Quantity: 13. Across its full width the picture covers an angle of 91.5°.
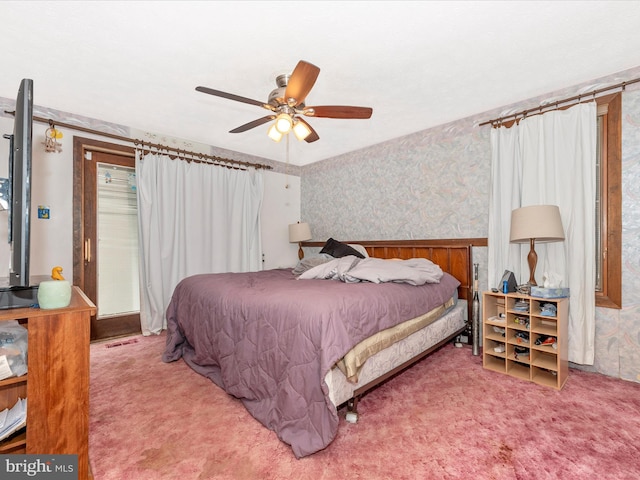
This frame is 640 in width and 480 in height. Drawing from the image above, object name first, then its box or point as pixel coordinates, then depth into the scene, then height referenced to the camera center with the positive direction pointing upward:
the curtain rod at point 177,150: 3.19 +1.14
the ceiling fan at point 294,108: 2.01 +0.99
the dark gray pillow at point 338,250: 3.87 -0.14
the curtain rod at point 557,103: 2.50 +1.21
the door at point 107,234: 3.39 +0.05
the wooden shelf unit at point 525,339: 2.41 -0.85
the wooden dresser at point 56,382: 1.19 -0.57
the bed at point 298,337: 1.68 -0.67
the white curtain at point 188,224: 3.72 +0.20
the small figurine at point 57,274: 1.43 -0.16
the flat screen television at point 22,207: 1.27 +0.13
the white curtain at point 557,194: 2.58 +0.40
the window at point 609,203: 2.54 +0.29
